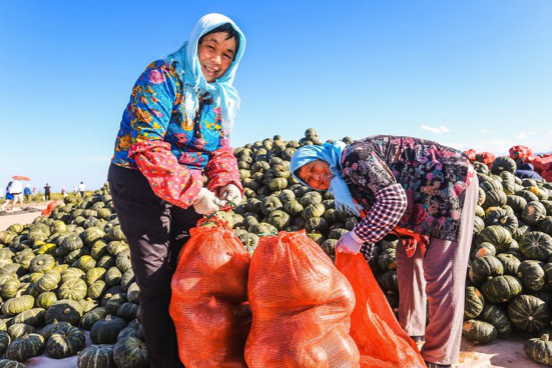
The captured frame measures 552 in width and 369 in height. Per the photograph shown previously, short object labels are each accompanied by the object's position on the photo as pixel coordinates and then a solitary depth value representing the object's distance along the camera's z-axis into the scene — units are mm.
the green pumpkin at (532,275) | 3971
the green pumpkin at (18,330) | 4020
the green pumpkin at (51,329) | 3848
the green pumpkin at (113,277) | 4920
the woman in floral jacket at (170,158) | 2158
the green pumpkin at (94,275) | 5016
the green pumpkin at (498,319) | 3793
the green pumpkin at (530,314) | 3746
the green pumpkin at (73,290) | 4695
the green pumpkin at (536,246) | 4358
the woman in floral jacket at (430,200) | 2641
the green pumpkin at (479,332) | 3598
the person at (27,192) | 24073
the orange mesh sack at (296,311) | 1979
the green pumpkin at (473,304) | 3877
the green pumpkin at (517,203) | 5512
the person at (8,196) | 18922
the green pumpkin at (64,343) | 3668
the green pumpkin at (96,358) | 3244
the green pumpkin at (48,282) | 4840
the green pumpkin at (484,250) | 4340
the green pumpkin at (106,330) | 3805
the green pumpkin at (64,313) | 4266
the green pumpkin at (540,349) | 3203
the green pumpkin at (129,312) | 4141
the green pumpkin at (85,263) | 5248
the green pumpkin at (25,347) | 3541
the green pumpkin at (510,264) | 4211
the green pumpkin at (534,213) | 5164
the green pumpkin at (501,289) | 3947
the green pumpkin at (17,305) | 4613
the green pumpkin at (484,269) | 4112
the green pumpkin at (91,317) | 4188
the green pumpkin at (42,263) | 5507
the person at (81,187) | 25300
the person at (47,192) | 25236
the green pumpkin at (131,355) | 3186
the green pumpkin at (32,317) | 4320
